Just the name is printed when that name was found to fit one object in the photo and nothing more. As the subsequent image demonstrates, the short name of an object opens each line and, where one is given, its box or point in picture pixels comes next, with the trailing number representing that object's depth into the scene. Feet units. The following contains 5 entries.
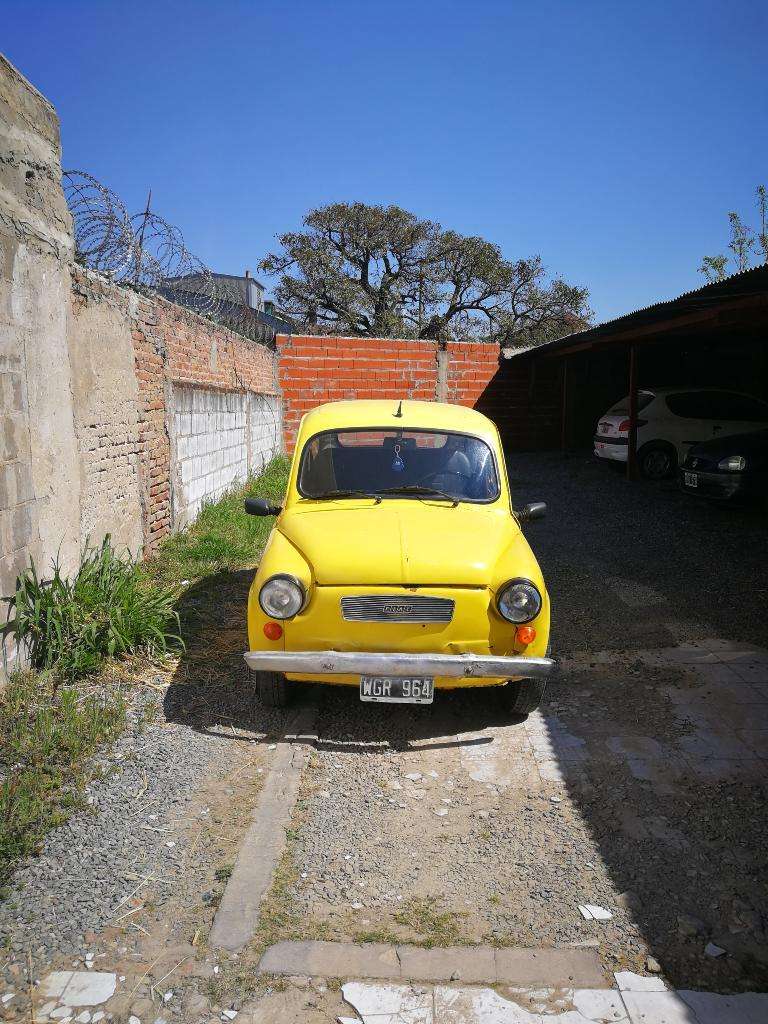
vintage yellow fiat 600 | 12.16
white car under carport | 40.24
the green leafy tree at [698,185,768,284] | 104.29
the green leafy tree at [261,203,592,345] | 93.86
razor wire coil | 18.49
